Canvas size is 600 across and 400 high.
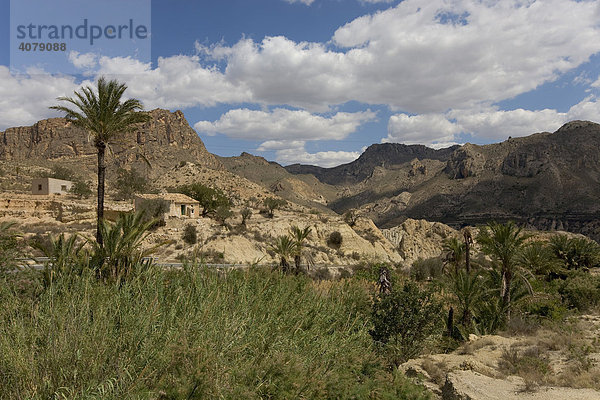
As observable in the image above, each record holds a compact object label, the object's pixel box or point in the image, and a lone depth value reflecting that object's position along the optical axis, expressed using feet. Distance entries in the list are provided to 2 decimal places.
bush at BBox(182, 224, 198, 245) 113.39
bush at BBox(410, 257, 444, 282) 108.68
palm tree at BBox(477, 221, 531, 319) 52.26
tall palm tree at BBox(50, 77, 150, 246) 54.34
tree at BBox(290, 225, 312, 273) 79.43
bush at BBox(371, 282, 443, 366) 37.19
